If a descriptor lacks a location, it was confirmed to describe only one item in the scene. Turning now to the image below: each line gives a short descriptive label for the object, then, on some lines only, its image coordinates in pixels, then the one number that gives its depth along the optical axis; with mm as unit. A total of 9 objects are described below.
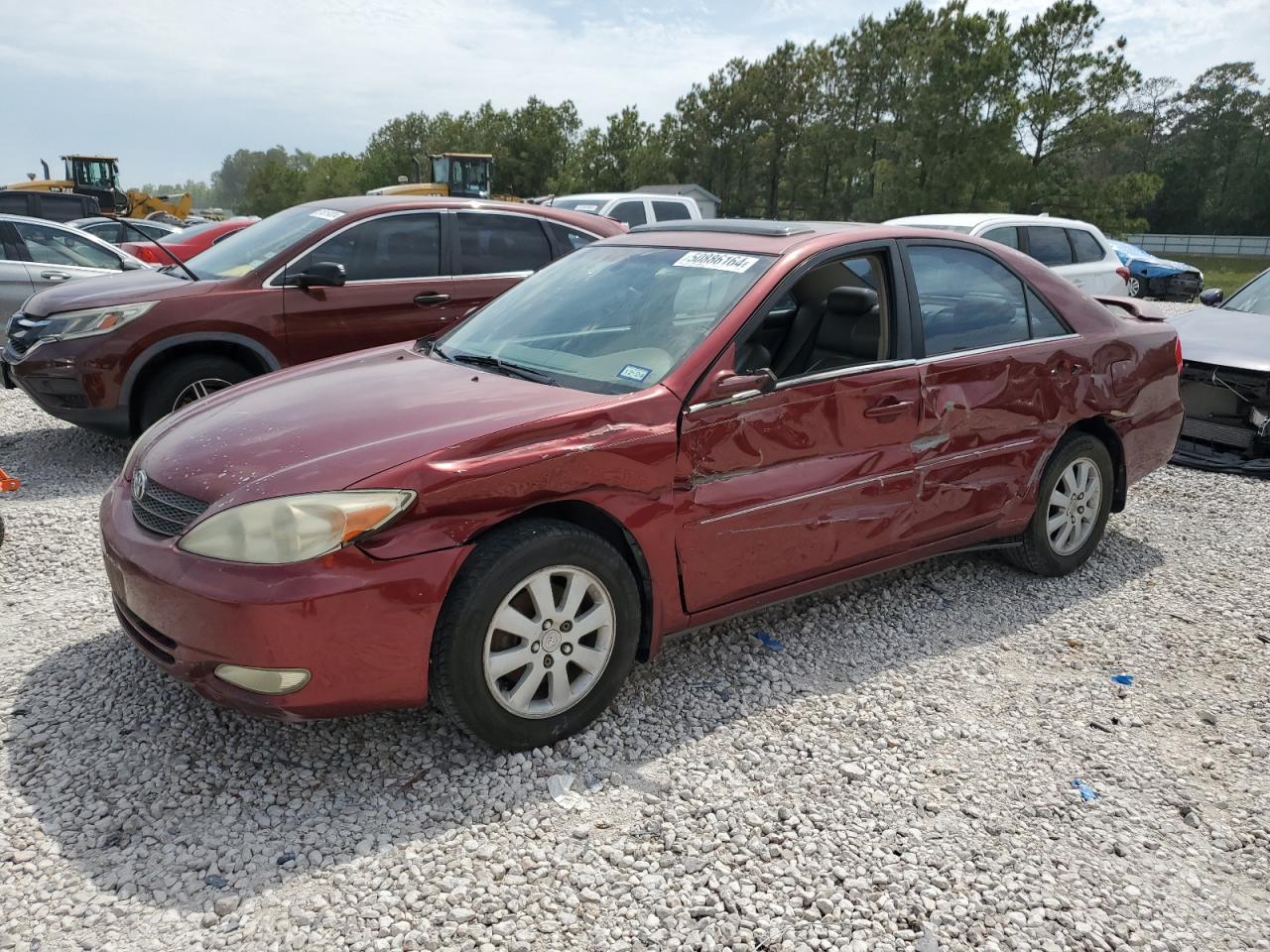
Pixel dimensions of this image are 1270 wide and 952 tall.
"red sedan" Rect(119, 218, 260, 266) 12195
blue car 24234
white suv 10000
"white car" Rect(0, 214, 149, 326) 8938
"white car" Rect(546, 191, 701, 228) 14969
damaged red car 2666
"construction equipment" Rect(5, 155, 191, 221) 31306
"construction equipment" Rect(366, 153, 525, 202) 31219
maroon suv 5895
